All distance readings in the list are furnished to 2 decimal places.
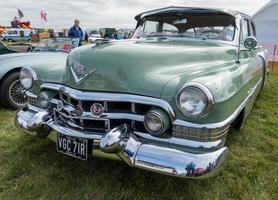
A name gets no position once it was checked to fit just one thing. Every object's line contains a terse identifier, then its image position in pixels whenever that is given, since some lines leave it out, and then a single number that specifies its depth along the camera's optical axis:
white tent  12.71
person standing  8.57
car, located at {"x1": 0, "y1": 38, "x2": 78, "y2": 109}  4.65
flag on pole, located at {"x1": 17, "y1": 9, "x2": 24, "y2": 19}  36.81
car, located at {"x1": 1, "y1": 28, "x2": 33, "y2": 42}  36.01
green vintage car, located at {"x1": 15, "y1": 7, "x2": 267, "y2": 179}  2.13
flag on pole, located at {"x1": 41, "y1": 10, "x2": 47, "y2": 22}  33.96
